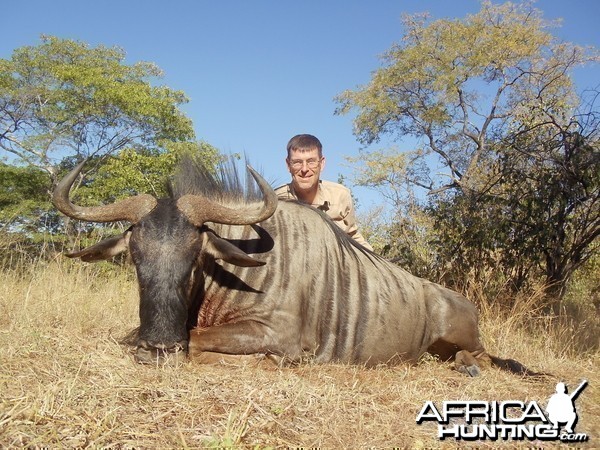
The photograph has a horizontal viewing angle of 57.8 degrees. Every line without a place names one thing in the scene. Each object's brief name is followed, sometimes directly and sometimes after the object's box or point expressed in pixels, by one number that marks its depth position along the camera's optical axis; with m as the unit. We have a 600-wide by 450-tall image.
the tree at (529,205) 5.73
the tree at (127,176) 12.20
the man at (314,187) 5.06
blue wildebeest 3.19
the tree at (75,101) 14.91
